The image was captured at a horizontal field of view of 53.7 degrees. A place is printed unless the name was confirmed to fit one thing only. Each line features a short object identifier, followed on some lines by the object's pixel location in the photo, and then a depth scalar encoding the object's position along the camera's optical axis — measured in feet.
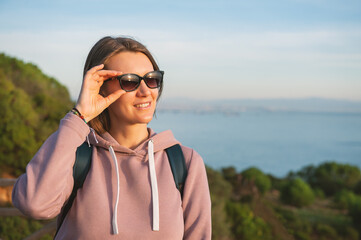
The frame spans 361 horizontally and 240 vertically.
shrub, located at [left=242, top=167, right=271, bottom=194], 53.08
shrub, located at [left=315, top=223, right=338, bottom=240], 42.10
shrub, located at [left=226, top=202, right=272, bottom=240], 31.60
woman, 4.83
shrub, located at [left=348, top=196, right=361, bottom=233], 45.96
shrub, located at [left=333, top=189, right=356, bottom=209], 52.55
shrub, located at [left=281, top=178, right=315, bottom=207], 53.93
